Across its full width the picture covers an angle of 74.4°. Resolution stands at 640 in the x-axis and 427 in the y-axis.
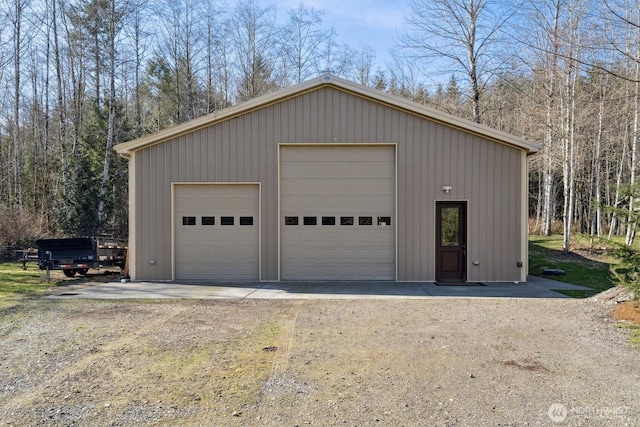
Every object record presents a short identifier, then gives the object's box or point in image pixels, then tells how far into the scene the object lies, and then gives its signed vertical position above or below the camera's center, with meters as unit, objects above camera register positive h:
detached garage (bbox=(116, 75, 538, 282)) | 10.38 +0.49
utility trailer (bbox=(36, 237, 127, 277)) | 10.60 -1.00
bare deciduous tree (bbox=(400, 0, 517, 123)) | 17.98 +7.07
